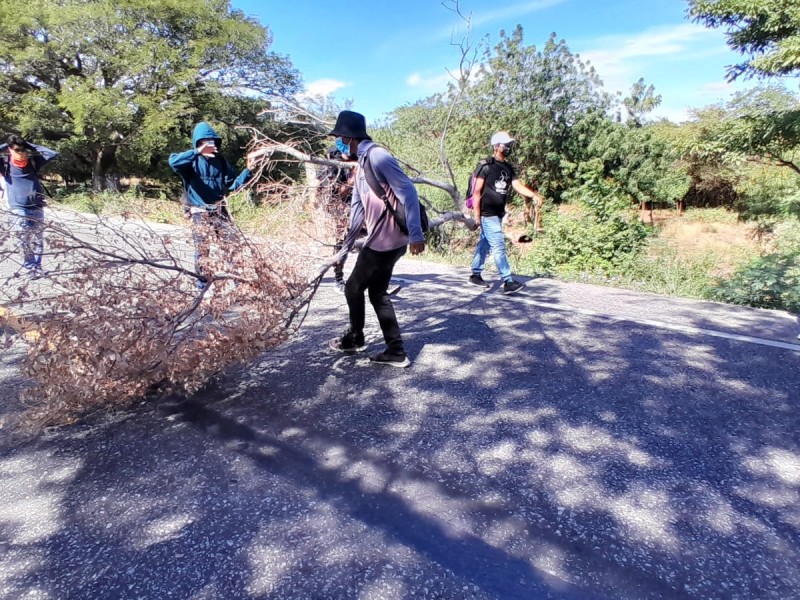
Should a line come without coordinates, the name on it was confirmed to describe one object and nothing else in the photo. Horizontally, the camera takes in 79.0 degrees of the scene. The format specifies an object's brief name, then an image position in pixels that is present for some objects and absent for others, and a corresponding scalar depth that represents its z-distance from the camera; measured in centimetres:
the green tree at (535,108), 1833
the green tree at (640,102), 2338
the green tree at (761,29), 1009
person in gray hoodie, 335
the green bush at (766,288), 578
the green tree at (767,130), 1202
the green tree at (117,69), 2070
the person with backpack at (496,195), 583
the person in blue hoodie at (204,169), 475
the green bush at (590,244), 909
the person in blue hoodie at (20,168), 623
